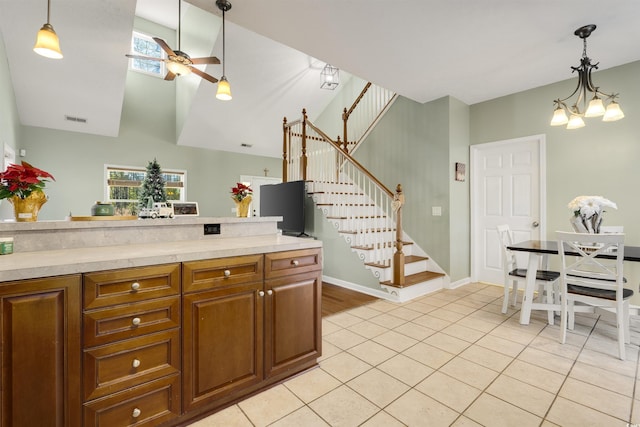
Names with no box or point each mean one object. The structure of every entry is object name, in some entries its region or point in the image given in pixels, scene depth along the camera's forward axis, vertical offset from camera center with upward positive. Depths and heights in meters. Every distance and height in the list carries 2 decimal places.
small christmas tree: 5.51 +0.51
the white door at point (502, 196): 4.02 +0.26
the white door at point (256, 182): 7.90 +0.88
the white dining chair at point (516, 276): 2.97 -0.65
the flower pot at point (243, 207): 2.65 +0.06
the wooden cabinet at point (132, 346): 1.33 -0.66
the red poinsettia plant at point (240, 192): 2.63 +0.19
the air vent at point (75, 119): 5.38 +1.75
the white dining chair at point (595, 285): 2.28 -0.59
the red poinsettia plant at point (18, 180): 1.55 +0.18
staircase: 3.88 +0.07
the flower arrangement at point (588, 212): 2.81 +0.02
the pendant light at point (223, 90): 3.41 +1.44
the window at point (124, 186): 6.22 +0.59
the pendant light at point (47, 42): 2.15 +1.27
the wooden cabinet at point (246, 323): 1.62 -0.69
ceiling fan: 3.36 +1.81
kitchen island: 1.21 -0.55
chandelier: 2.55 +1.01
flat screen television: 4.82 +0.17
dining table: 2.78 -0.58
